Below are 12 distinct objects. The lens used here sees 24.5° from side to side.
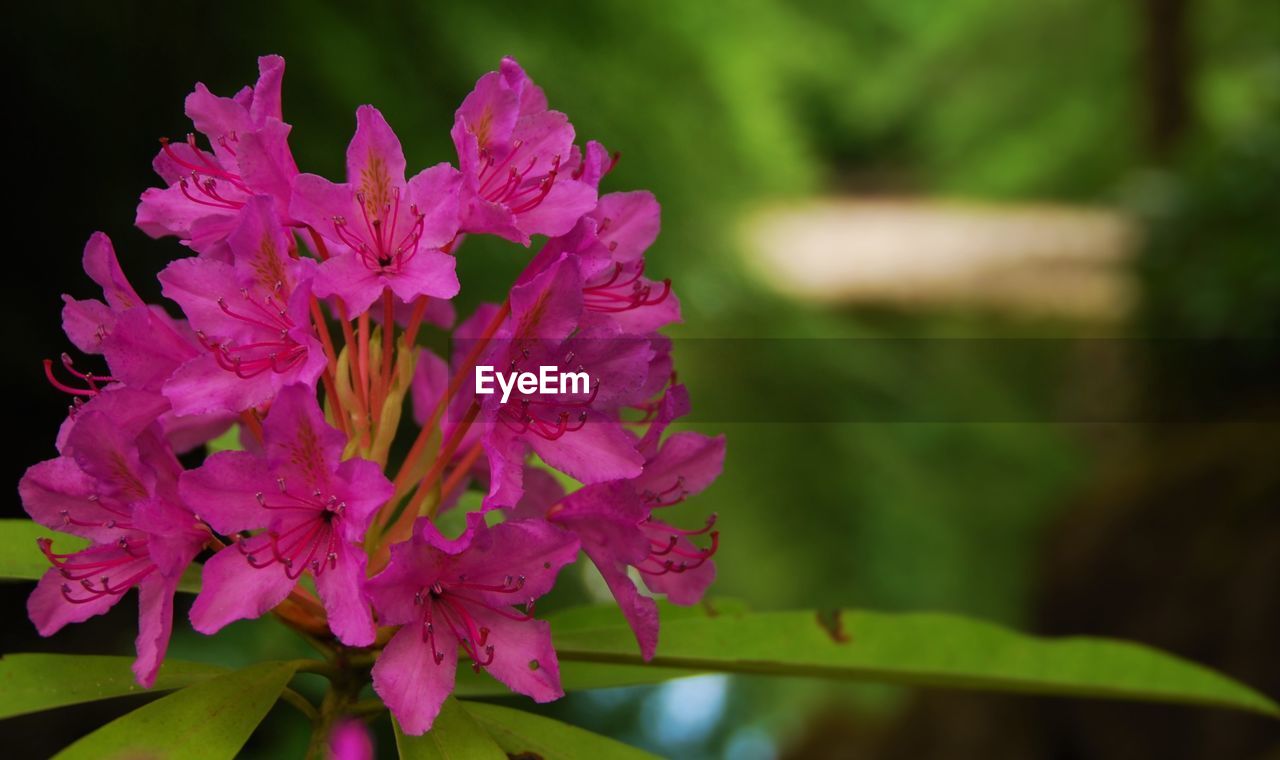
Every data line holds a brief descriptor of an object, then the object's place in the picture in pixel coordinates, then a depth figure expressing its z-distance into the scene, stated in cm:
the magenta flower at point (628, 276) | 69
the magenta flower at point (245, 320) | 64
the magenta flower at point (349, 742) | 65
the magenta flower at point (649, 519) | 66
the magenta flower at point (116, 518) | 64
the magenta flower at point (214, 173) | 67
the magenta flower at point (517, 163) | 66
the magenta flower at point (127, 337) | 65
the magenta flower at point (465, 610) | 64
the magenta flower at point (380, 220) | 65
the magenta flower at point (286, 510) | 63
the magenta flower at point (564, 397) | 64
